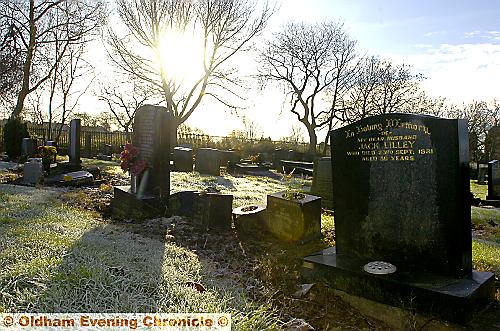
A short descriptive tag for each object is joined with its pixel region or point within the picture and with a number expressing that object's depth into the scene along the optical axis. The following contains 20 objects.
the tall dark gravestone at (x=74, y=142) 14.52
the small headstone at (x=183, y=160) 17.61
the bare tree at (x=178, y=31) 21.33
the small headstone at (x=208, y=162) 16.86
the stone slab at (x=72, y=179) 11.89
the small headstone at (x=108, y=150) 25.28
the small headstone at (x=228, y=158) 19.53
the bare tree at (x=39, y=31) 20.22
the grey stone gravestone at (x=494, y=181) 14.77
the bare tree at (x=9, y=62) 13.34
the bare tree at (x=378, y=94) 33.94
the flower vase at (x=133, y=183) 8.43
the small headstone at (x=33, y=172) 11.96
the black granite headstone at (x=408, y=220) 3.90
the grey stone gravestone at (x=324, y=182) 10.55
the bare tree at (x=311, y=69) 33.59
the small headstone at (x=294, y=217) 6.25
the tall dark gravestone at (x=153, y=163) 8.12
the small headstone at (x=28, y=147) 17.78
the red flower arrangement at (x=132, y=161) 8.34
